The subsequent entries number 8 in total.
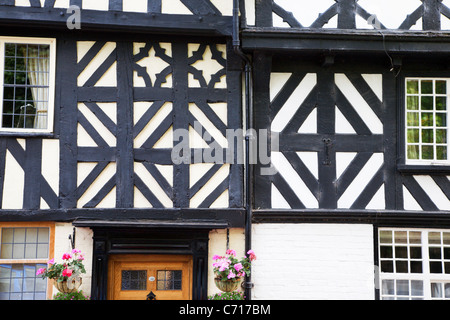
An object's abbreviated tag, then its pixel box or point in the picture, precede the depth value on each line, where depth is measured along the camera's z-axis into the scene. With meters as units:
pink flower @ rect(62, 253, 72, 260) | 7.08
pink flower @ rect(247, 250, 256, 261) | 7.31
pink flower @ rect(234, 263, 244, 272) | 7.12
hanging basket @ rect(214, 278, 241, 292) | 7.22
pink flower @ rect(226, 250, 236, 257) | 7.39
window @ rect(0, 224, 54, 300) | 7.64
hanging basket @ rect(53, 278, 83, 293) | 7.08
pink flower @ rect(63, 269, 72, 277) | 6.97
